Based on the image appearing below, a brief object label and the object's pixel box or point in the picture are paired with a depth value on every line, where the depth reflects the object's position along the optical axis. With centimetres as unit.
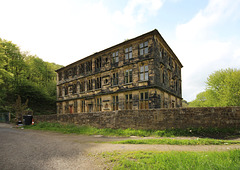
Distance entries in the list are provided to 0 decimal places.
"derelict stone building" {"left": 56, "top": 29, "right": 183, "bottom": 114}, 1642
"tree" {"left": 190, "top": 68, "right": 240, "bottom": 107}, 2594
